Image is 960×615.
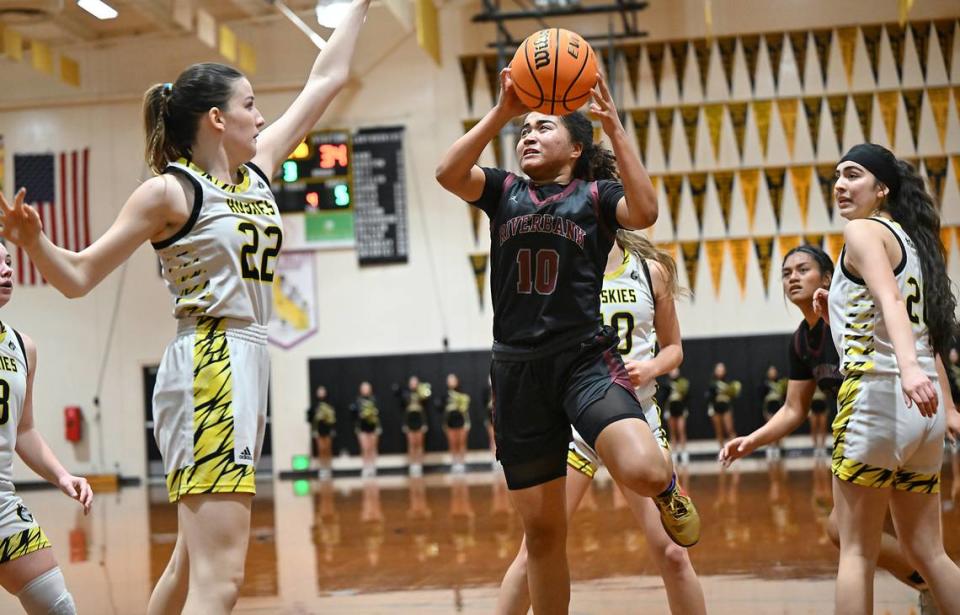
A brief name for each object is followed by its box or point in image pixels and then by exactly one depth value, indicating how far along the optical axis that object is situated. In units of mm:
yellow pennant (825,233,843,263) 16453
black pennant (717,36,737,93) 16703
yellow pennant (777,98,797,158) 16625
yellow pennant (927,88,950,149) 16266
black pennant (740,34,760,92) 16672
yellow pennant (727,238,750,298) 16656
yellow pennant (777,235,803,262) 16547
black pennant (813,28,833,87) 16609
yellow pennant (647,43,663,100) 16797
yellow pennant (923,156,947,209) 16219
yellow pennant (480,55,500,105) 17094
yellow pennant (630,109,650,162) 16750
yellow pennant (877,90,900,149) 16375
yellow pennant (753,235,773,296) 16594
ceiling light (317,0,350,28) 14867
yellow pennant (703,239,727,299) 16688
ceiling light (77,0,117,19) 14141
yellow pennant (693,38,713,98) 16719
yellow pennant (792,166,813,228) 16531
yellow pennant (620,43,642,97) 16828
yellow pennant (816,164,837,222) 16438
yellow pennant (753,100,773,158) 16641
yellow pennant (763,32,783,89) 16656
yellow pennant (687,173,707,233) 16688
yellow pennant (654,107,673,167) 16750
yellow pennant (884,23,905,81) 16391
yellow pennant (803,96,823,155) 16578
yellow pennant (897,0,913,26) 15532
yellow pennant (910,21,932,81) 16359
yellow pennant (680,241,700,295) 16734
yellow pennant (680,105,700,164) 16703
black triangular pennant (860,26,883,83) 16453
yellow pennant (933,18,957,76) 16328
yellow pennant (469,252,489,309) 17016
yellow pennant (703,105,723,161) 16672
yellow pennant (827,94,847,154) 16516
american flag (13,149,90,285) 17500
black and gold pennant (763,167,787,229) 16578
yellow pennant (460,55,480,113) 17172
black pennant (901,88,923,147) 16328
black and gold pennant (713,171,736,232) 16656
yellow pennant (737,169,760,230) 16641
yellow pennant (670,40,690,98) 16766
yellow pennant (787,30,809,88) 16656
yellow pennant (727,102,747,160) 16641
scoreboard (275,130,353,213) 16984
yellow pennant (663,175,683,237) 16703
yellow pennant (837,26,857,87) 16516
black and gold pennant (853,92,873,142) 16406
